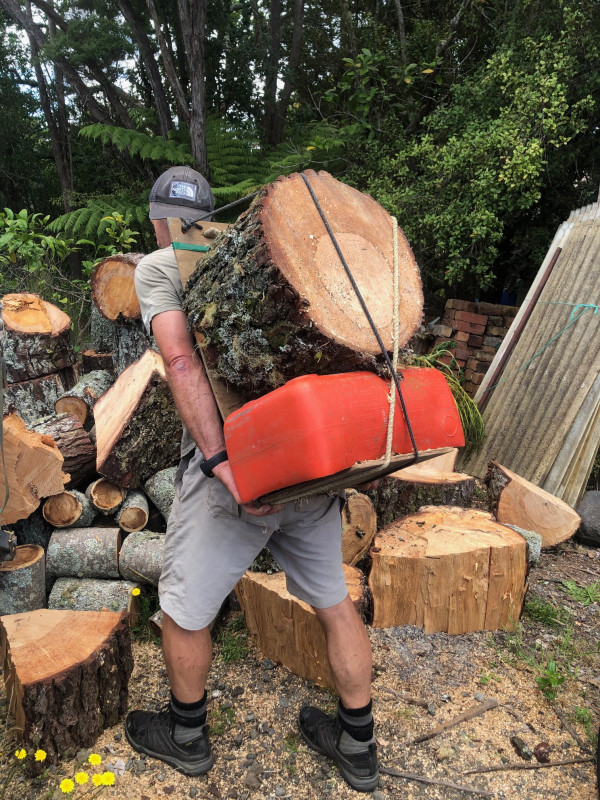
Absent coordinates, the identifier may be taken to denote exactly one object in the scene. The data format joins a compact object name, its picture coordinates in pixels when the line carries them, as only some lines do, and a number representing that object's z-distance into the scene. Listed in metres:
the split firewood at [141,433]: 2.71
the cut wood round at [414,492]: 2.86
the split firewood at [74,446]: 2.80
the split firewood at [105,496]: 2.75
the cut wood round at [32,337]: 3.31
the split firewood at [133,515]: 2.74
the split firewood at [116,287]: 3.52
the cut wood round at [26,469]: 2.31
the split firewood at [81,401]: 3.43
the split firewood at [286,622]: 2.13
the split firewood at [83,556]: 2.53
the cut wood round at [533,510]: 3.20
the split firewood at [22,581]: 2.28
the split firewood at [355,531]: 2.64
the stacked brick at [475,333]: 5.11
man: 1.55
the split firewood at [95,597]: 2.44
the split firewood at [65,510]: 2.65
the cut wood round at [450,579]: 2.35
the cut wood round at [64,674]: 1.71
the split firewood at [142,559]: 2.50
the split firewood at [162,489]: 2.78
